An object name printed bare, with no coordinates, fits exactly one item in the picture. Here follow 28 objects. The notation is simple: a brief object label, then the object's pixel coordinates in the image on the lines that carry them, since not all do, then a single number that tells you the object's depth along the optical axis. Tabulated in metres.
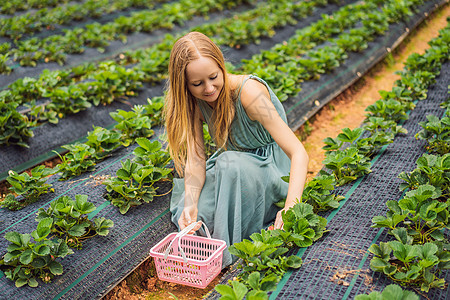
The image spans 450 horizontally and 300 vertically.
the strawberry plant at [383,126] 3.06
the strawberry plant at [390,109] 3.26
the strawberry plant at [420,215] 1.95
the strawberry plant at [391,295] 1.55
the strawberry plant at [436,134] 2.68
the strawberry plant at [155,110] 3.57
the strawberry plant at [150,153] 2.81
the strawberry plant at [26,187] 2.63
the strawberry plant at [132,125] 3.25
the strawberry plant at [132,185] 2.57
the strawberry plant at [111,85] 4.09
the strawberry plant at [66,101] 3.85
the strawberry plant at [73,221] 2.26
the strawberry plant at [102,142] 3.12
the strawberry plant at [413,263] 1.71
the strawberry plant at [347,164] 2.57
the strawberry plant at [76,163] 2.93
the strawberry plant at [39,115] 3.78
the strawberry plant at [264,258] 1.90
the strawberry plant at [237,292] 1.62
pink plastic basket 2.18
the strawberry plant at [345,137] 2.78
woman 2.24
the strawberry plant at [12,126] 3.37
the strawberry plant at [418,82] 3.68
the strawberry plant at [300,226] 2.02
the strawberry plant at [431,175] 2.27
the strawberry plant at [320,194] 2.32
